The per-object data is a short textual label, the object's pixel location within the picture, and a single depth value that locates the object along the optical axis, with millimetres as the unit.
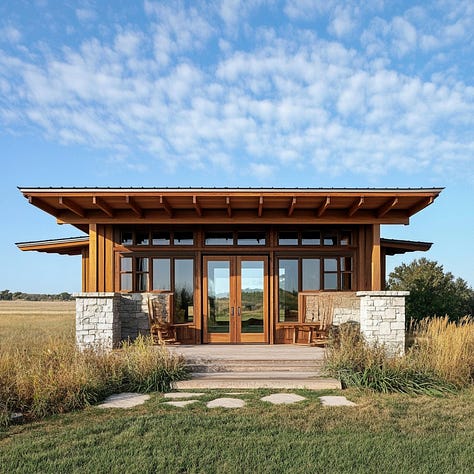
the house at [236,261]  10828
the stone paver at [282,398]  6559
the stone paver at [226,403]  6305
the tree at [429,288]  15172
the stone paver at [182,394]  6852
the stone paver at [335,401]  6391
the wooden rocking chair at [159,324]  10250
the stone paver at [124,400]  6320
